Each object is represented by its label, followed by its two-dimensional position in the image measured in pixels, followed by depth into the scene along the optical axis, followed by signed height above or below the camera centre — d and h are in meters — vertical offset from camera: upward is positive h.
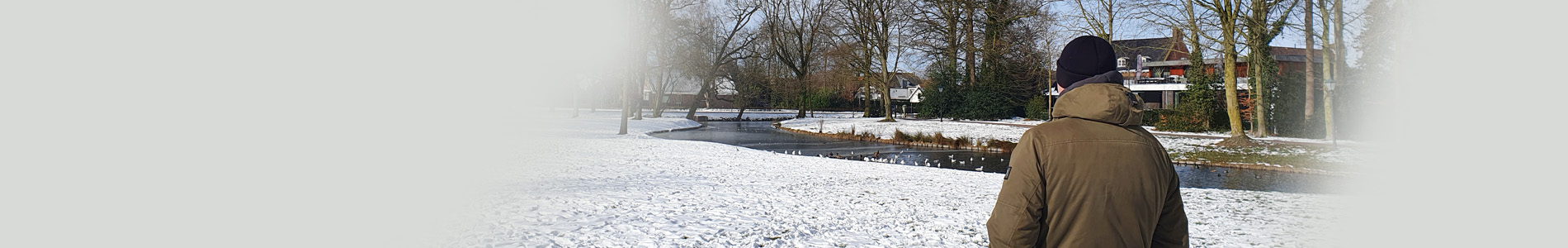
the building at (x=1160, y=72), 34.44 +1.49
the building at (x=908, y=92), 46.79 +0.82
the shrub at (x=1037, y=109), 37.15 -0.19
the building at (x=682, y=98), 72.12 +0.91
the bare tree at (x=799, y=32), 43.41 +3.63
